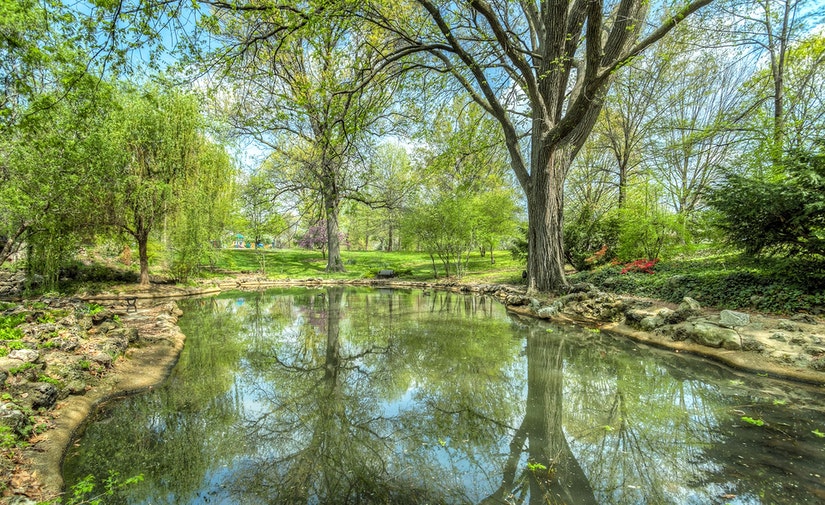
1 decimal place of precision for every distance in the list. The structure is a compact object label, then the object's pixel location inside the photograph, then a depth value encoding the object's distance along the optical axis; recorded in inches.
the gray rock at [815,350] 183.5
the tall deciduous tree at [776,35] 382.3
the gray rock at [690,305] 274.2
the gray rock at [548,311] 367.9
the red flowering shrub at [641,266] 427.5
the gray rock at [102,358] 194.1
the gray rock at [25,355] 162.7
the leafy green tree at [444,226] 678.5
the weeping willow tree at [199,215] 546.9
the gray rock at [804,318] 216.2
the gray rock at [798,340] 195.3
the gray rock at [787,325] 209.9
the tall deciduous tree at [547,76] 260.1
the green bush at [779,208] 226.7
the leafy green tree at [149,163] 465.2
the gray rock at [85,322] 250.4
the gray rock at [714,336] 222.5
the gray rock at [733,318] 230.4
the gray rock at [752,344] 207.1
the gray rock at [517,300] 427.4
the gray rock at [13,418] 117.8
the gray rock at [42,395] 139.3
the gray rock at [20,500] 87.0
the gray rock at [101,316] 274.5
